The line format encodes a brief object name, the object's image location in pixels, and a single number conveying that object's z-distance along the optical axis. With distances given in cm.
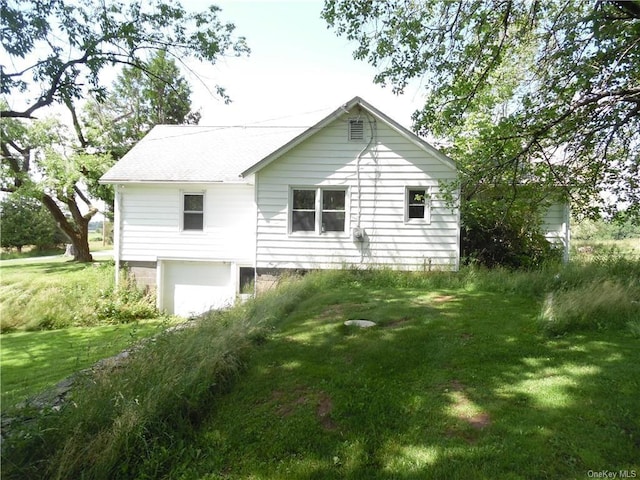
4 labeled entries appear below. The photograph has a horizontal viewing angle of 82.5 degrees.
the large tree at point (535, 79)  623
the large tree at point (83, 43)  389
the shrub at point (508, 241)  1184
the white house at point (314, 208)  1177
